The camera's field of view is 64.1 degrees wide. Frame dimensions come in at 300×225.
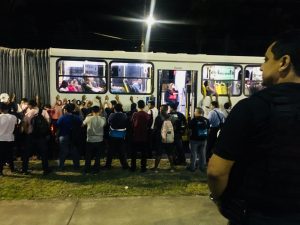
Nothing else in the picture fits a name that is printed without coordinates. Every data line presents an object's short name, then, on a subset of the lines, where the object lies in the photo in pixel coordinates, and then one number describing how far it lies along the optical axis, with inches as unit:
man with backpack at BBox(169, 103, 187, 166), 229.8
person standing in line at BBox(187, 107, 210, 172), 217.9
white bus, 287.9
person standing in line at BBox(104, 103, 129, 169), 221.8
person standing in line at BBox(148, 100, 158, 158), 250.2
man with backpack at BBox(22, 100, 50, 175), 209.0
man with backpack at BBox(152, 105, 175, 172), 220.7
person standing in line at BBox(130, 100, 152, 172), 220.2
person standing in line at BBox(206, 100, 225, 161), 240.4
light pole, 609.6
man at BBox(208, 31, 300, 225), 47.1
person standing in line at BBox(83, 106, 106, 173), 214.4
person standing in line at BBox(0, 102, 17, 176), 203.2
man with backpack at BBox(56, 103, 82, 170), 217.4
